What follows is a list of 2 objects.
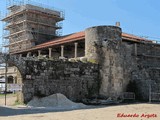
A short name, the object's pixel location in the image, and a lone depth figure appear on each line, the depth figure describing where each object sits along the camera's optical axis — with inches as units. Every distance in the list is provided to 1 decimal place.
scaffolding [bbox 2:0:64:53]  1861.5
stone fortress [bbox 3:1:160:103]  850.8
